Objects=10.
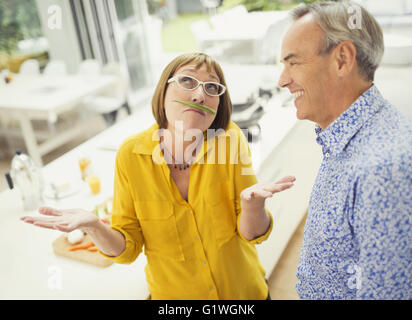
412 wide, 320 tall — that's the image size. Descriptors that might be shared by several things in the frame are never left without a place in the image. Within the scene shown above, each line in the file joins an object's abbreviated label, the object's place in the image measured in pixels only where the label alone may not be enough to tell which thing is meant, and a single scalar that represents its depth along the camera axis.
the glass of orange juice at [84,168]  1.83
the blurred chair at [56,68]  4.25
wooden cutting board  1.28
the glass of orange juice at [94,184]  1.71
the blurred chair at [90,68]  4.09
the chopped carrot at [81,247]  1.34
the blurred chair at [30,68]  4.54
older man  0.65
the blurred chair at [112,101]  3.88
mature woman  0.99
